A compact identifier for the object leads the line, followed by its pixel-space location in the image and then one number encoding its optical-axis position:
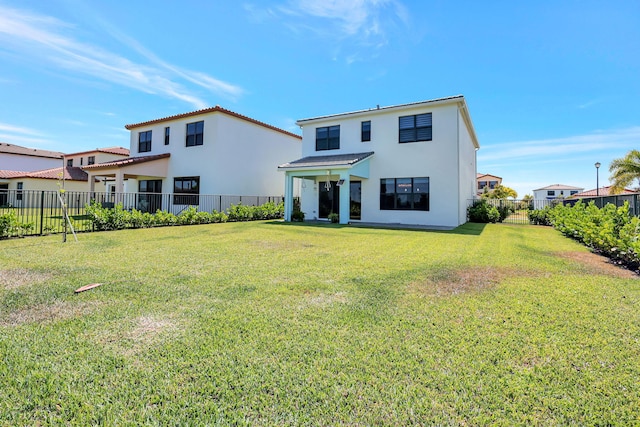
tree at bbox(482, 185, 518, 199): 51.67
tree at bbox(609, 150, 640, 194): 22.39
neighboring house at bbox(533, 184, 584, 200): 75.06
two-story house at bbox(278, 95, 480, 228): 15.34
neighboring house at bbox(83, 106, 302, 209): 19.88
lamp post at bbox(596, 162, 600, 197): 27.23
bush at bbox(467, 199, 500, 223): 18.61
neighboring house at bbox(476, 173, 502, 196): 70.07
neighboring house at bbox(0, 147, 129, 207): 29.41
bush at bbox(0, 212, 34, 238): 9.48
